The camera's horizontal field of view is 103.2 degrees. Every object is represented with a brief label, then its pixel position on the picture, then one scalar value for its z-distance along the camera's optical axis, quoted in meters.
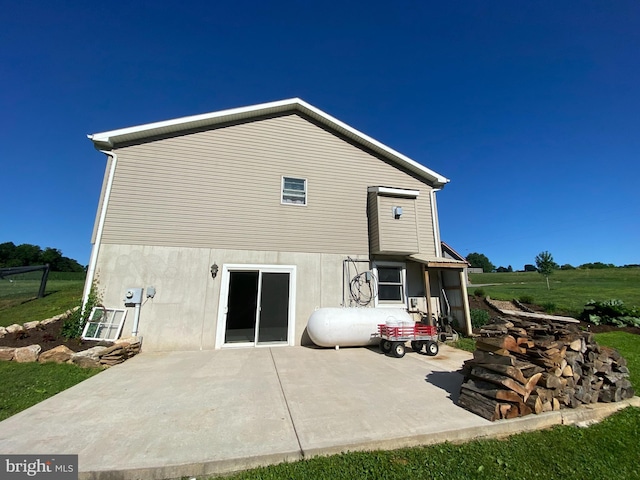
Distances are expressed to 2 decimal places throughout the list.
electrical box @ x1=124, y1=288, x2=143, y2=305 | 6.68
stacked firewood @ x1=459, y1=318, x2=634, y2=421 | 3.19
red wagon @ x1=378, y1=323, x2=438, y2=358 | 6.29
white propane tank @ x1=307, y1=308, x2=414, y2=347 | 6.81
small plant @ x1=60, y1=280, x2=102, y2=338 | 6.18
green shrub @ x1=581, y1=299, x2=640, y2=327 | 9.84
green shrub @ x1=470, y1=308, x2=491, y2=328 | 9.45
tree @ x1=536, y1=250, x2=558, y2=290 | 25.78
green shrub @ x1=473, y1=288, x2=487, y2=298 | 12.82
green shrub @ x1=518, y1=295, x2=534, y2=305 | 12.48
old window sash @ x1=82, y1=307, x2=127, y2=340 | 6.31
